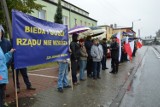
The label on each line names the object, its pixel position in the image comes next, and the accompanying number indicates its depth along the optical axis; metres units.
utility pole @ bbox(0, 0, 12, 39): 3.47
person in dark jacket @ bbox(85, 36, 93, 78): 5.48
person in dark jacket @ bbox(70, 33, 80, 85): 4.40
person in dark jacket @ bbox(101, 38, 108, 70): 6.94
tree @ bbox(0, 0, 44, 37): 5.71
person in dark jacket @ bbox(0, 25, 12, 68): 3.22
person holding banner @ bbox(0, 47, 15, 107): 2.31
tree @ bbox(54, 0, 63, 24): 13.50
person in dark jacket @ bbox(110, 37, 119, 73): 6.28
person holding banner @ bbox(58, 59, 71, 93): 4.04
